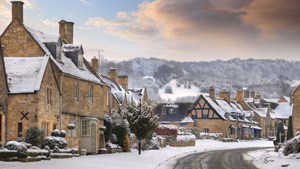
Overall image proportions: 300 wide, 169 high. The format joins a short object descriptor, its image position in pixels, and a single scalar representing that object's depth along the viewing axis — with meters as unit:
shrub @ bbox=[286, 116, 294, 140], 54.50
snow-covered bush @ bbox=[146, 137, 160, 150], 58.50
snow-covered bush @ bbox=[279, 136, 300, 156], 40.66
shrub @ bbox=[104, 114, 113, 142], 51.09
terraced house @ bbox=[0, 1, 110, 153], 37.59
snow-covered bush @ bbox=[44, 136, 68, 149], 36.66
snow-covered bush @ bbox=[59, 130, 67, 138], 39.72
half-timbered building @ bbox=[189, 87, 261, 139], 101.75
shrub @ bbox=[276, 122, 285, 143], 58.62
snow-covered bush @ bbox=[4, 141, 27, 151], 29.28
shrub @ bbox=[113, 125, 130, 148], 51.47
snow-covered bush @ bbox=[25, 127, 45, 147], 36.12
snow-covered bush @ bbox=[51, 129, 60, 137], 39.34
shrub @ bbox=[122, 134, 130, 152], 51.31
